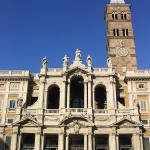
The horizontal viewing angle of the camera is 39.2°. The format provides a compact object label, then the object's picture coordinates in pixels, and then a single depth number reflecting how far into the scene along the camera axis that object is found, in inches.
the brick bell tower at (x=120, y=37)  1820.6
